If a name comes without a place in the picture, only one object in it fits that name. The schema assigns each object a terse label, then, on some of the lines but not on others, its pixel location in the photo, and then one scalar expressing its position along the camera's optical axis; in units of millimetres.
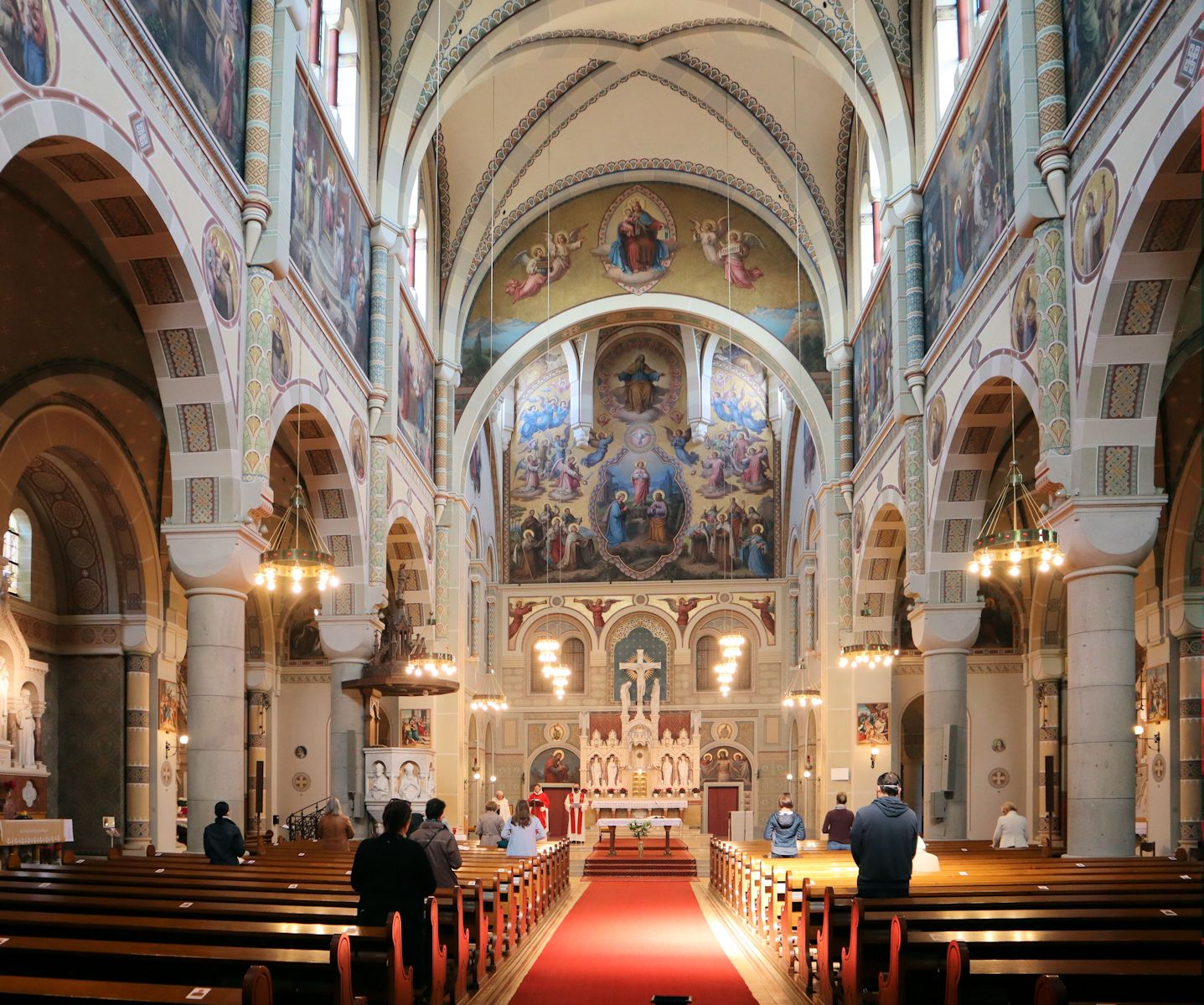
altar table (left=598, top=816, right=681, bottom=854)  26938
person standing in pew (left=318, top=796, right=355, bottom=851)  16641
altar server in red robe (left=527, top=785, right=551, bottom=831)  26670
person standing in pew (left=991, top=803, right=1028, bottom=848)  17781
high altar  35625
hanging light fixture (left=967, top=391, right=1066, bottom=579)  12812
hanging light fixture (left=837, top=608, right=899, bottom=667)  22641
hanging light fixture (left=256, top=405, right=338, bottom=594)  14883
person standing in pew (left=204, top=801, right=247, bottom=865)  11984
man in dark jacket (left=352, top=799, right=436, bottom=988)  7922
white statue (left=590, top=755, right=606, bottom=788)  36156
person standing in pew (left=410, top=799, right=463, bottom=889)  10180
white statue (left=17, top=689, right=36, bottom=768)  17922
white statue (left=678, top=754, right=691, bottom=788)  35875
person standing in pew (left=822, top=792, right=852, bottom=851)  18703
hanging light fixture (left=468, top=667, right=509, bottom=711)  31438
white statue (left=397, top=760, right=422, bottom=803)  20781
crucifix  36438
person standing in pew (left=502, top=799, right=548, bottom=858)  17547
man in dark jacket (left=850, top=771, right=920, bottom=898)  9180
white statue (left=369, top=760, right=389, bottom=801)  20672
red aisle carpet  11000
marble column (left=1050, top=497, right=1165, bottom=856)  12281
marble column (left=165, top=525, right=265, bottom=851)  13344
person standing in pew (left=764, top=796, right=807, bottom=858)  17484
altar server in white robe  34031
